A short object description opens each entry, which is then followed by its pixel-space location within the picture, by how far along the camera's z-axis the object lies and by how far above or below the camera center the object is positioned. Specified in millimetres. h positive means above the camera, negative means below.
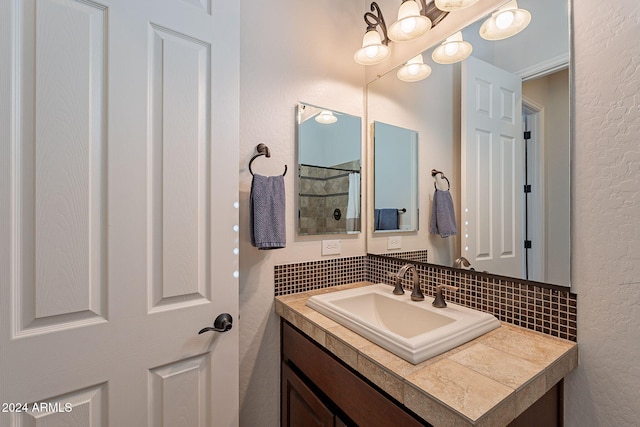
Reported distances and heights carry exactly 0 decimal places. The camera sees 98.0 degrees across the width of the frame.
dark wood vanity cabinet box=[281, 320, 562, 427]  777 -605
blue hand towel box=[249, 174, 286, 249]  1214 +0
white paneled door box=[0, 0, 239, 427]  742 +8
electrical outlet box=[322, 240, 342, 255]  1534 -184
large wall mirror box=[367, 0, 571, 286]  933 +270
